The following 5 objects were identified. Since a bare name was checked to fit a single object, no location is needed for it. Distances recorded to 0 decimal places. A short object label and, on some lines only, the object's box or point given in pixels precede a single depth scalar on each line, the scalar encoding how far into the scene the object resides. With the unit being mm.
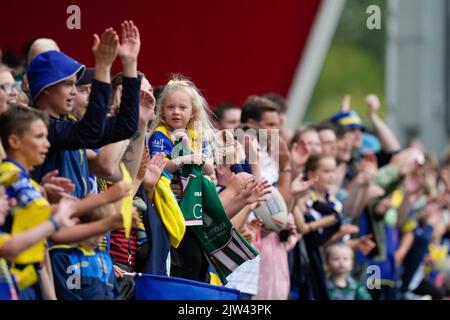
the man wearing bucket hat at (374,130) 25266
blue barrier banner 14367
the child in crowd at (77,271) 13656
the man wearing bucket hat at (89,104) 13453
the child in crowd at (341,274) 21641
